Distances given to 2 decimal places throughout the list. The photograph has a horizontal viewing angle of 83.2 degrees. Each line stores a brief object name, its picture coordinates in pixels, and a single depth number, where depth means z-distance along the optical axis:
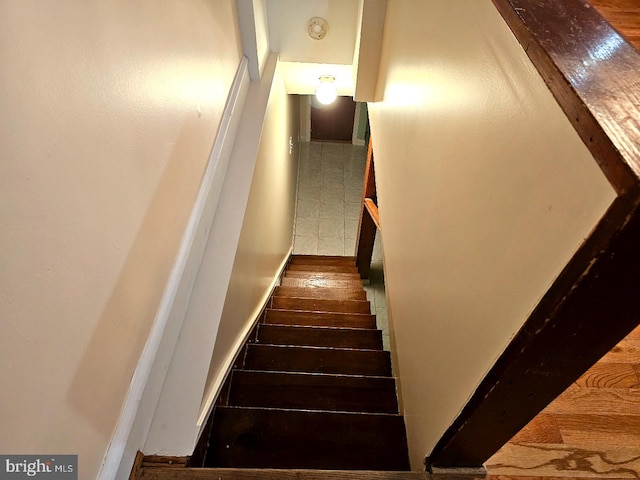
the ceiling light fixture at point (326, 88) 2.72
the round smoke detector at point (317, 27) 2.28
